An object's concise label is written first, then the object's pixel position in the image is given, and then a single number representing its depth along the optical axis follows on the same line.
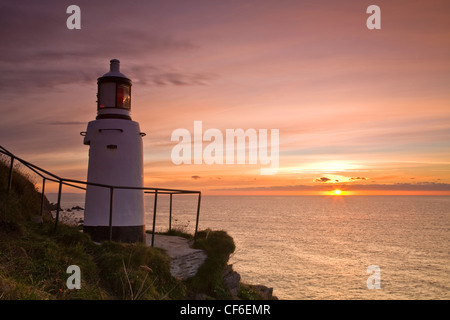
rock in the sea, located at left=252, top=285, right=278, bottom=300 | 18.20
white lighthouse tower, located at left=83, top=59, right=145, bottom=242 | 12.50
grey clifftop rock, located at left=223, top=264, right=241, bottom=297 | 11.95
